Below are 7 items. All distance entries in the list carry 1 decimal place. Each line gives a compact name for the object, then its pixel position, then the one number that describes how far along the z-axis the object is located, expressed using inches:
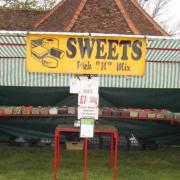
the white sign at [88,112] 287.6
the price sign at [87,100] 286.8
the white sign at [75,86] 290.2
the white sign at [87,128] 288.0
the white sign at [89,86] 288.4
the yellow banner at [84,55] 288.0
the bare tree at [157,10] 1737.9
